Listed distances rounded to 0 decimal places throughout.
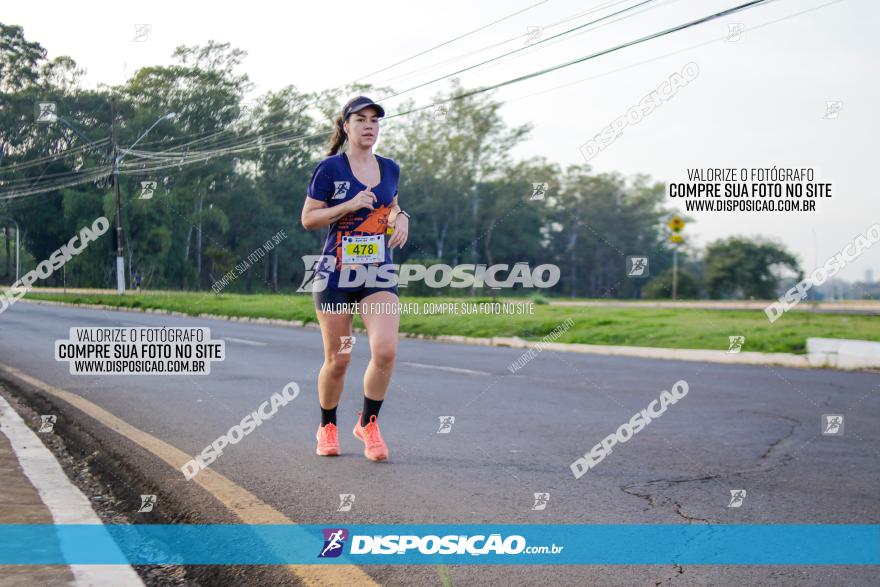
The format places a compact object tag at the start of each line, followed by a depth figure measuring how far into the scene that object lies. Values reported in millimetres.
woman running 4367
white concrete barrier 12086
